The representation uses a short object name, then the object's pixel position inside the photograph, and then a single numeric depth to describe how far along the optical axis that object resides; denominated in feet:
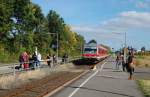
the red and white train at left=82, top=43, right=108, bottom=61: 126.24
